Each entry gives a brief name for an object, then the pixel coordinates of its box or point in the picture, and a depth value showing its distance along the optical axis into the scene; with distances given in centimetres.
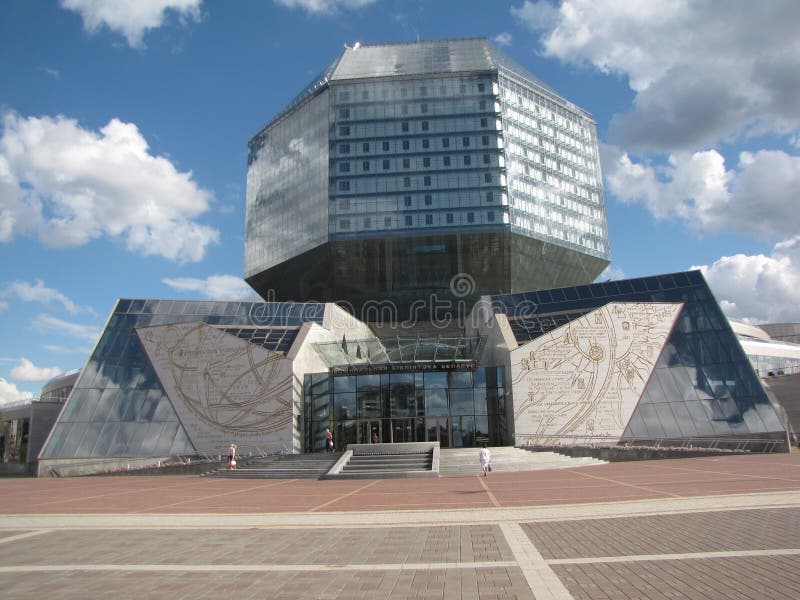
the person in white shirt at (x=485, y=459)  2932
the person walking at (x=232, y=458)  3419
